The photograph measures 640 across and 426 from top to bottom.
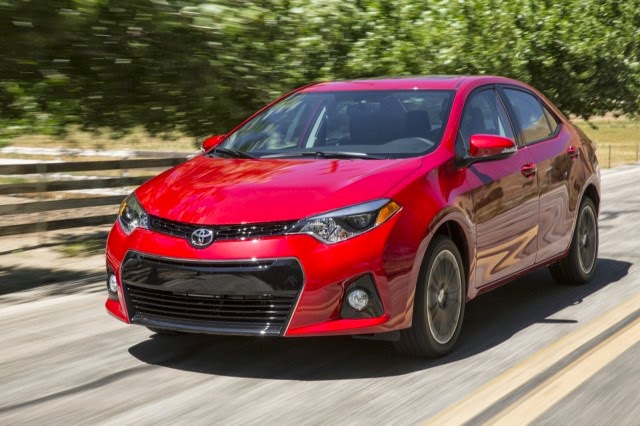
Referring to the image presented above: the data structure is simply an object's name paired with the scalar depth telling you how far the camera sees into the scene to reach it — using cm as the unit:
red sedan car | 554
